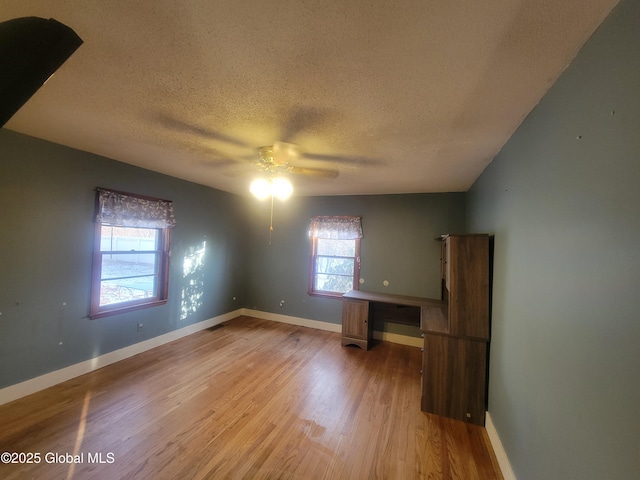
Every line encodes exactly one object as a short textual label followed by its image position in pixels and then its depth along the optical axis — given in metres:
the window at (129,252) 2.93
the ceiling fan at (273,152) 1.82
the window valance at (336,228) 4.42
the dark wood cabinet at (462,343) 2.31
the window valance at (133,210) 2.90
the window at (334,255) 4.48
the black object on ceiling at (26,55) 0.48
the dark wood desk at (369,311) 3.79
